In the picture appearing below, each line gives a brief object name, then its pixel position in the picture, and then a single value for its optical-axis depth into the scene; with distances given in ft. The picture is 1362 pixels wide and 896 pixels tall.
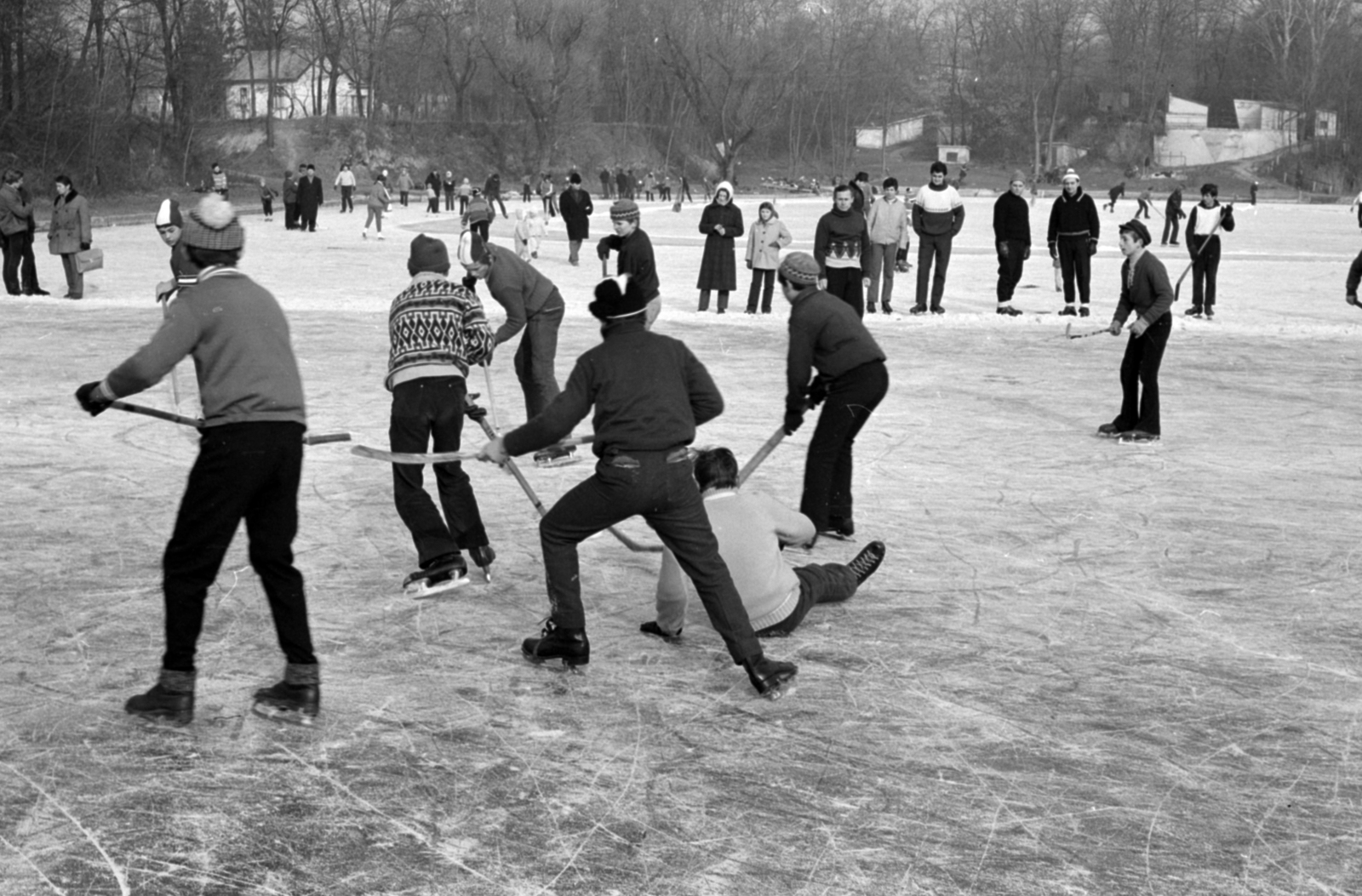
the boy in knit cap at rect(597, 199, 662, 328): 41.06
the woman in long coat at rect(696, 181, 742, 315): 57.31
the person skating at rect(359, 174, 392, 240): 103.96
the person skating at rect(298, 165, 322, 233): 109.60
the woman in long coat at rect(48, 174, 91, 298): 60.29
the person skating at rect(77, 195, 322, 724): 15.90
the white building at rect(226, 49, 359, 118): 301.84
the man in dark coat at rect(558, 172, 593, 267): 79.92
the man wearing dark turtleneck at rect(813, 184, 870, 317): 51.06
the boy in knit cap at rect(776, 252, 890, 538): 24.79
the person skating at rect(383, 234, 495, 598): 21.48
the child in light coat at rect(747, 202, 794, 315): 57.67
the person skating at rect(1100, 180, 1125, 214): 156.56
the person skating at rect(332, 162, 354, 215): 142.41
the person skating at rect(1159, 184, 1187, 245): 100.07
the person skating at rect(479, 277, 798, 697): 17.02
